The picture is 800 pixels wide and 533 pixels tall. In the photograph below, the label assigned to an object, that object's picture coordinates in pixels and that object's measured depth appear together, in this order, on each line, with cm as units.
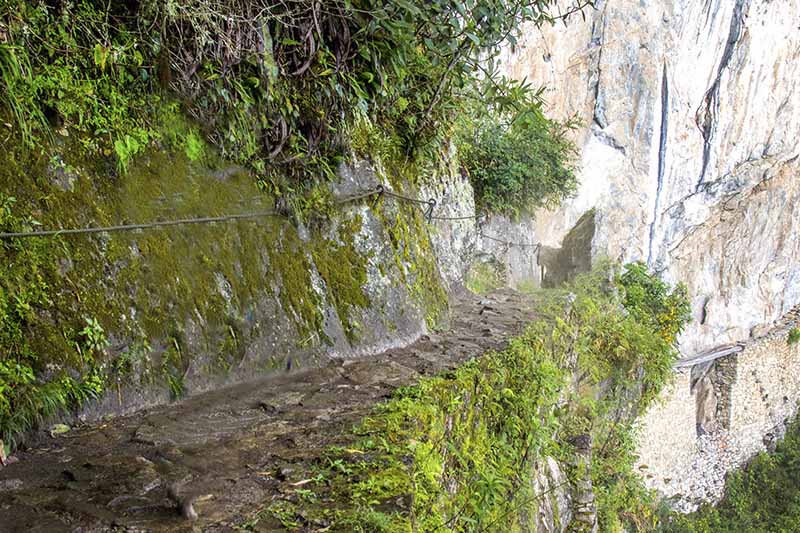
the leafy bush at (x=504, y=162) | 894
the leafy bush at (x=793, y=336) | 1802
